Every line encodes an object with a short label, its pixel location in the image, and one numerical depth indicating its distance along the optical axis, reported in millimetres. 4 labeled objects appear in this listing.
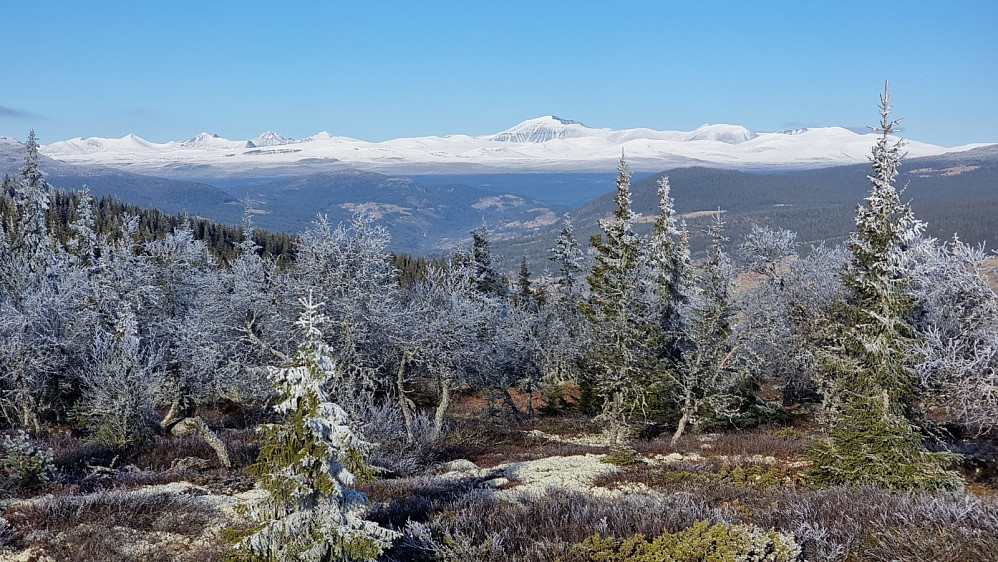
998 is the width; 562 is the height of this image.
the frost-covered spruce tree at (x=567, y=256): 52781
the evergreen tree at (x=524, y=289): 63359
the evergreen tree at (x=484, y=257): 56125
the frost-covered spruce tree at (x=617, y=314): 24641
